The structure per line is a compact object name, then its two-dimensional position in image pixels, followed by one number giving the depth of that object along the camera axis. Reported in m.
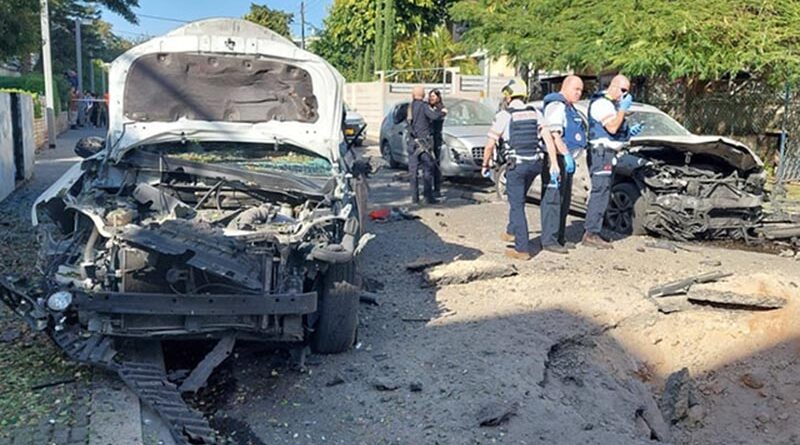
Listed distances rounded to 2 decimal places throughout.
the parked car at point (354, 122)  19.33
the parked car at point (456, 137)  12.53
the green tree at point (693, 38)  12.25
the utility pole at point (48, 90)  19.19
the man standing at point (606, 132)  7.71
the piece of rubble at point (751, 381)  5.34
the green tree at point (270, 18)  47.28
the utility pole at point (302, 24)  50.86
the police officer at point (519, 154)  7.18
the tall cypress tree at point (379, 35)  31.78
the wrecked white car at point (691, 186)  8.14
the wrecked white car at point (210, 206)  3.99
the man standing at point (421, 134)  10.62
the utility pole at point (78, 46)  37.81
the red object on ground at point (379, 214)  9.77
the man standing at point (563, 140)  7.44
